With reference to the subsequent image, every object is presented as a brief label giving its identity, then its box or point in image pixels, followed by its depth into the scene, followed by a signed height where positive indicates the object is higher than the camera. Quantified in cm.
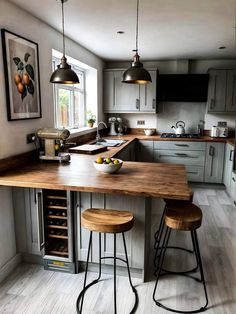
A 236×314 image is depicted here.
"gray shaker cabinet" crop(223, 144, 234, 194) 424 -83
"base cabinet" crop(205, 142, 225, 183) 473 -85
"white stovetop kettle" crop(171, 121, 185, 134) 520 -25
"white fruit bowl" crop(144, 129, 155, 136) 539 -36
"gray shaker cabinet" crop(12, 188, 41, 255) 239 -95
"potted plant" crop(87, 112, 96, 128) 468 -9
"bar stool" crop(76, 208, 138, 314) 179 -73
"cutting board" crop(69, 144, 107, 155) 330 -44
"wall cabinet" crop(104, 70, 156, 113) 511 +36
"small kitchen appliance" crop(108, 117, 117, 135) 536 -24
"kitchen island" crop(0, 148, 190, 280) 191 -52
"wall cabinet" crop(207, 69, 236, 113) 479 +42
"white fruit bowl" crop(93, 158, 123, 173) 224 -44
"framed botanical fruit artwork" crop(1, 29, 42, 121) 231 +35
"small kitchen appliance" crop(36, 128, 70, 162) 270 -28
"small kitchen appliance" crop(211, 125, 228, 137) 496 -31
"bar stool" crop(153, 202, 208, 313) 193 -76
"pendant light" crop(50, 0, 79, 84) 227 +33
